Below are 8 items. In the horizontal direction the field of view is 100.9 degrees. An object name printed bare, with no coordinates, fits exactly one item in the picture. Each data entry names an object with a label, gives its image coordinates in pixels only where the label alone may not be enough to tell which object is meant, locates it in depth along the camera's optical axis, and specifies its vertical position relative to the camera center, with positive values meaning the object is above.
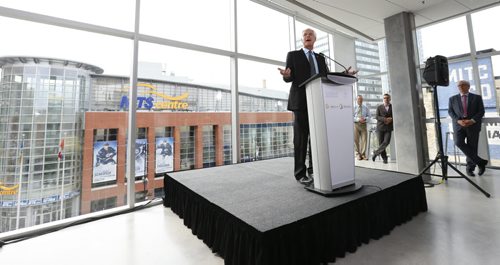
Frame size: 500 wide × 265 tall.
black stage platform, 1.18 -0.49
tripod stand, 2.83 +0.09
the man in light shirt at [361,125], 5.04 +0.45
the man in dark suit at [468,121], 3.23 +0.31
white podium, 1.58 +0.11
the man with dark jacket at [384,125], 4.53 +0.40
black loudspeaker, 2.78 +0.95
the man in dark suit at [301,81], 1.96 +0.61
